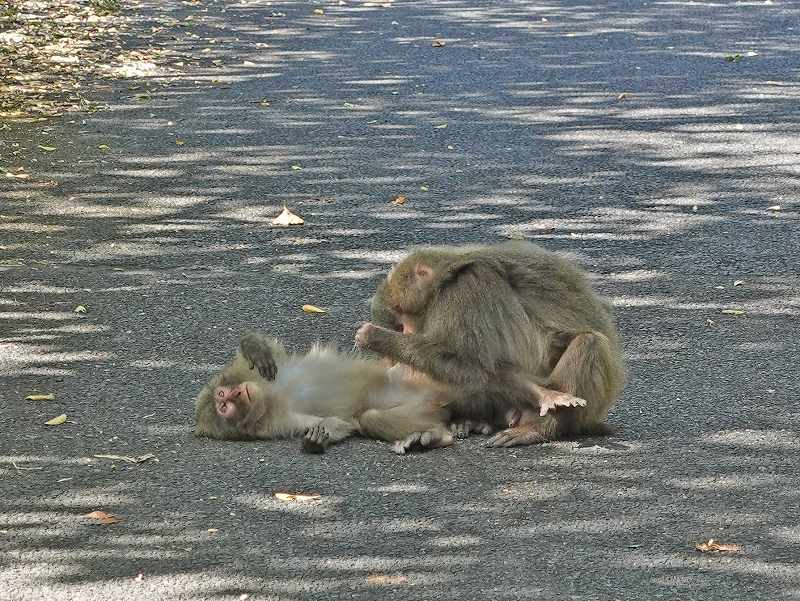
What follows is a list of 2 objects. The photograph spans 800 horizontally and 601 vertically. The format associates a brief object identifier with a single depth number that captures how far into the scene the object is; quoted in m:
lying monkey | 9.95
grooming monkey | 9.80
